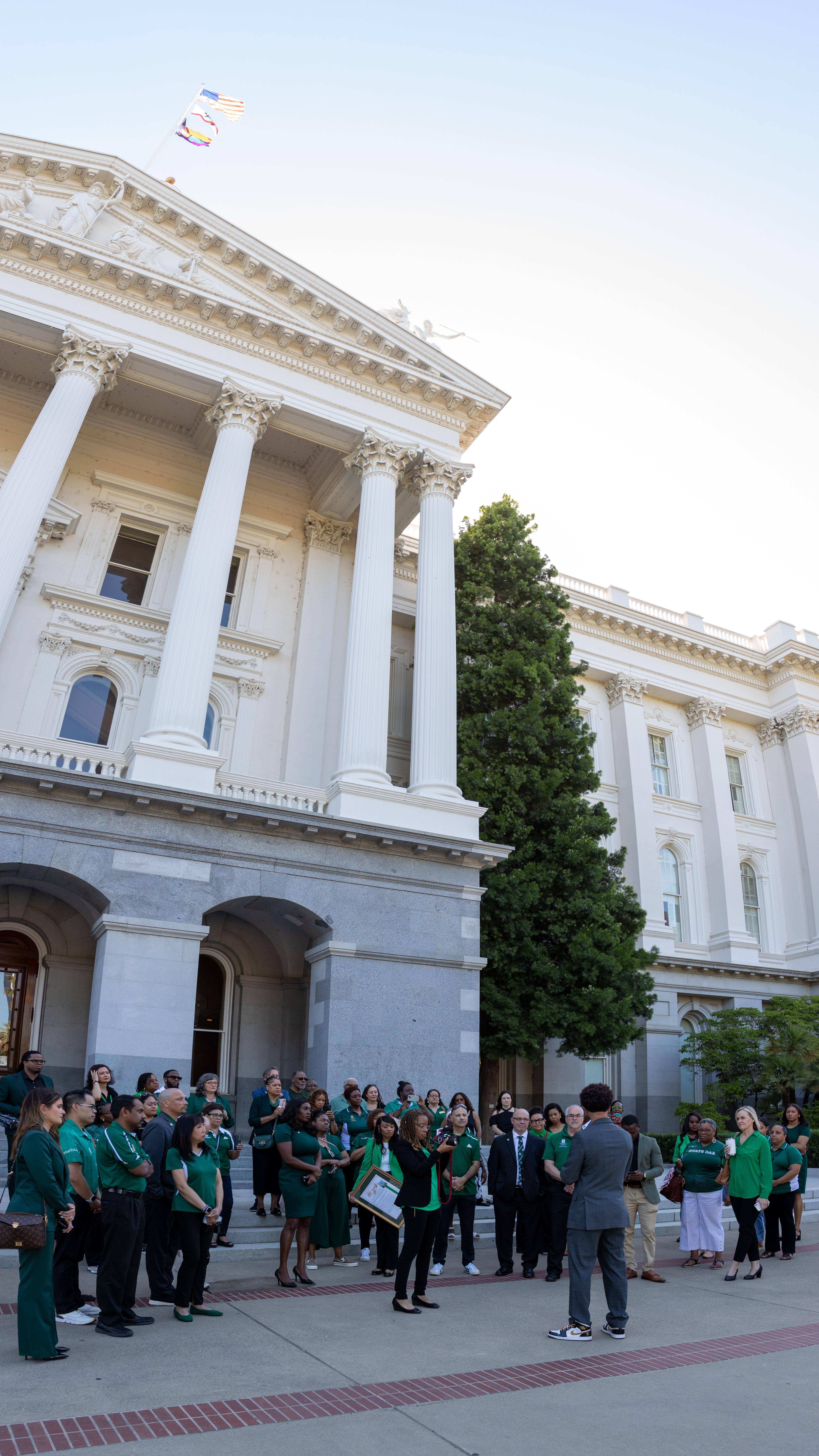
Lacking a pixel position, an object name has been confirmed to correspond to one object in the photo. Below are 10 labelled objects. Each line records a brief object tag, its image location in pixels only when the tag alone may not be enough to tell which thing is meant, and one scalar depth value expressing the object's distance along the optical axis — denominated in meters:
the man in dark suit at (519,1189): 11.08
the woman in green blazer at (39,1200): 6.64
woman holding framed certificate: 8.55
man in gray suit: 7.82
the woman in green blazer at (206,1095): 10.29
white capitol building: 17.27
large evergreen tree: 22.00
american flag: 24.78
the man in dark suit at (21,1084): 11.40
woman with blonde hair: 10.97
